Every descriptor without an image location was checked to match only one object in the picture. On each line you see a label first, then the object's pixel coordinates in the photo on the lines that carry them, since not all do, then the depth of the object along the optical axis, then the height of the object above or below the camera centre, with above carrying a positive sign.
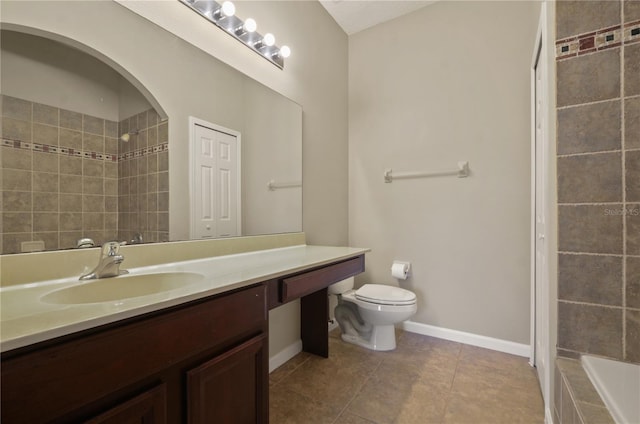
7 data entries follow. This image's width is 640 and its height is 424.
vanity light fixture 1.41 +1.01
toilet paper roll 2.29 -0.48
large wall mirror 0.88 +0.32
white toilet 1.91 -0.71
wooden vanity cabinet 0.51 -0.36
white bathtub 0.92 -0.64
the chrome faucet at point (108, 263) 0.93 -0.17
